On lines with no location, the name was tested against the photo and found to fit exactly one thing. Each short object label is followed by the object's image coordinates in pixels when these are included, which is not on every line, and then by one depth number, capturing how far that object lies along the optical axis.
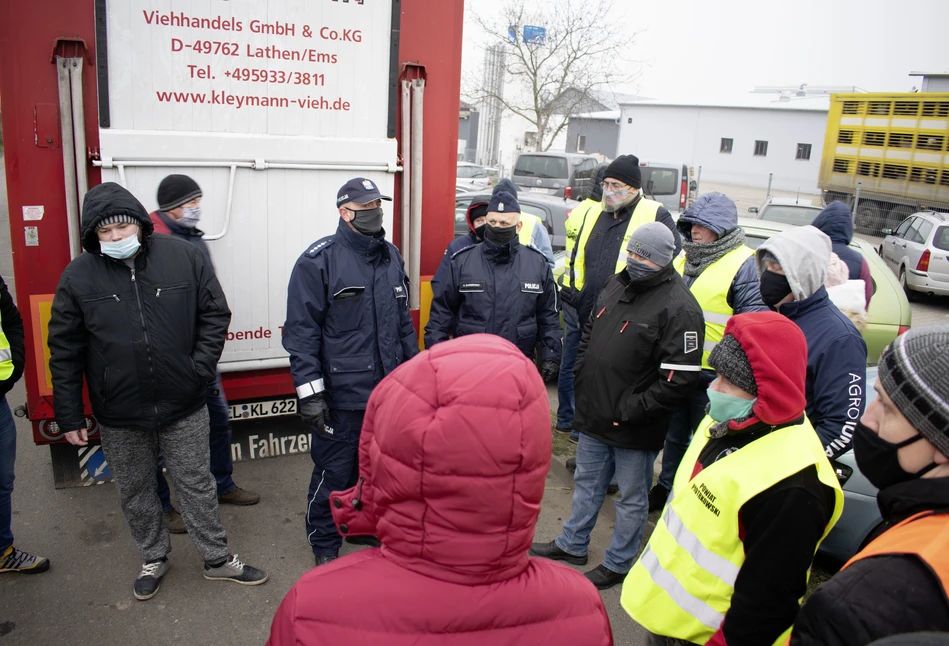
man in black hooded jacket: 2.96
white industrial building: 40.34
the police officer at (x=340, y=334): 3.37
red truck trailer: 3.38
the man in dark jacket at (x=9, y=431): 3.19
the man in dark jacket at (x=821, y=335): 2.68
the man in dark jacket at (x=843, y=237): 5.20
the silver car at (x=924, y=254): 12.40
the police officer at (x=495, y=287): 4.13
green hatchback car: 6.14
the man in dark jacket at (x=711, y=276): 3.89
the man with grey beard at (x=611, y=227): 4.86
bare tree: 26.75
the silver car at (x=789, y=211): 11.90
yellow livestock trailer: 19.30
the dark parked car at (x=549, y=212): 9.77
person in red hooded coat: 1.20
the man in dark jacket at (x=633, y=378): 3.24
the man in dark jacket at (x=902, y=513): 1.22
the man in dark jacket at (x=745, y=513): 1.88
